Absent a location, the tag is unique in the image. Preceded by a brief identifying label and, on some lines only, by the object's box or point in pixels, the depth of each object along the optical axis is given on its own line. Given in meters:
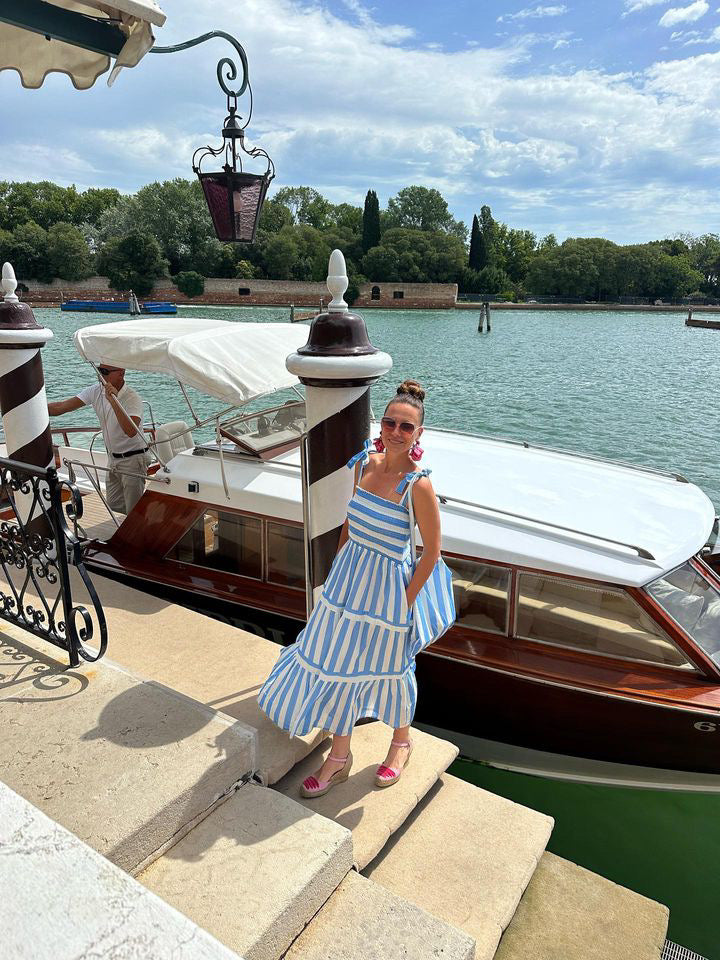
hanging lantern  4.52
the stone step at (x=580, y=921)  2.88
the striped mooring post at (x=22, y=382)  5.09
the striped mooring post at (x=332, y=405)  3.19
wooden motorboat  4.22
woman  2.88
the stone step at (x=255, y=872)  2.26
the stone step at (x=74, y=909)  1.39
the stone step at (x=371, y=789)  2.97
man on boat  5.95
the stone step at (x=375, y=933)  2.32
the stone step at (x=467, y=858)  2.78
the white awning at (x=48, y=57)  3.73
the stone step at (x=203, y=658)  3.32
